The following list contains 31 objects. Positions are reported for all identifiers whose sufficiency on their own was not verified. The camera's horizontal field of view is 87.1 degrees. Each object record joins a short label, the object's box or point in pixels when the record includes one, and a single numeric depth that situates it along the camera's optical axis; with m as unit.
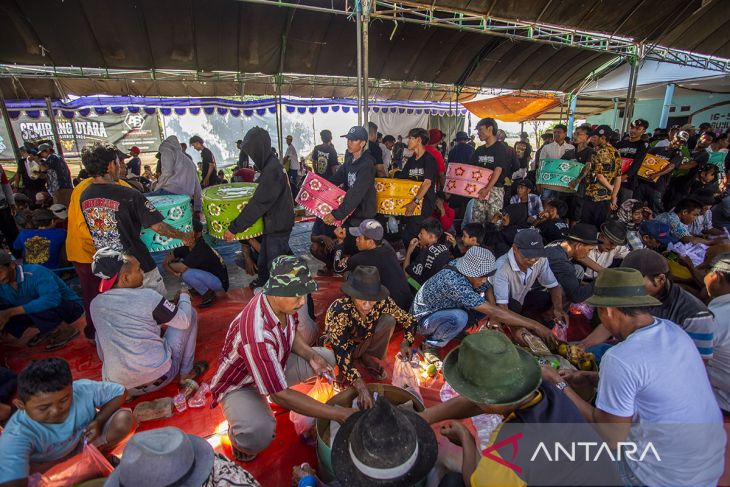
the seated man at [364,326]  2.64
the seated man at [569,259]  3.69
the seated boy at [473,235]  3.90
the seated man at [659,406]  1.61
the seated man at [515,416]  1.30
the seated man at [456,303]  2.99
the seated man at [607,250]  3.87
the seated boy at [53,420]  1.70
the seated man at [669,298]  2.27
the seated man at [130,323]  2.40
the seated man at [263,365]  2.01
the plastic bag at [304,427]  2.40
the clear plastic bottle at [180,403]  2.67
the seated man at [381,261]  3.37
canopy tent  5.98
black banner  12.62
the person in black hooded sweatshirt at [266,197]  3.63
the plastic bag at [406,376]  2.85
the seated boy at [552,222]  4.80
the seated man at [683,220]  4.73
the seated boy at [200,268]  3.96
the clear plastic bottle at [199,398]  2.71
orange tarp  13.02
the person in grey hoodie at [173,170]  4.56
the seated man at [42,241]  4.02
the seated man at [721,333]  2.27
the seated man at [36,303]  3.14
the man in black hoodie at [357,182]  4.20
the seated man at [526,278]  3.18
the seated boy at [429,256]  3.67
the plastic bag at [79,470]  1.69
